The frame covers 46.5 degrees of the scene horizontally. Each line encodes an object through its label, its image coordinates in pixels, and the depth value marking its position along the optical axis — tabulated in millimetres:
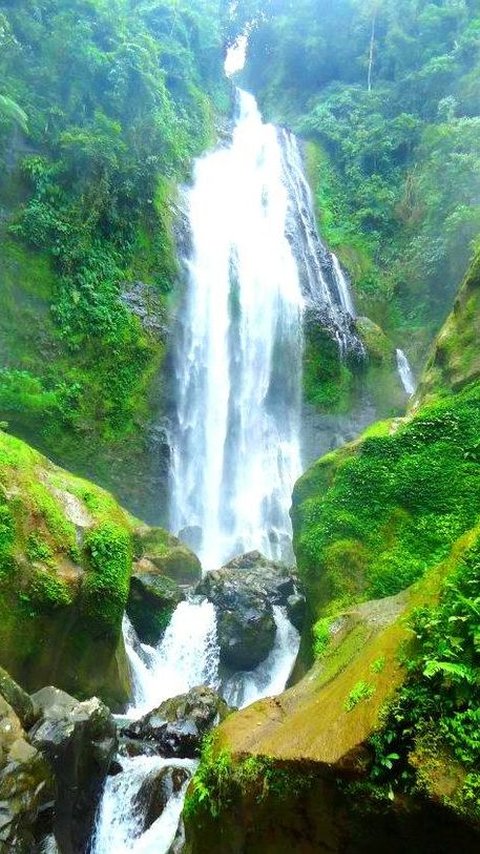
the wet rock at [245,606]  10797
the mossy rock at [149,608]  10953
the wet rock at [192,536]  16484
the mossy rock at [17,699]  5980
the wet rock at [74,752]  5793
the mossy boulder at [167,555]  12797
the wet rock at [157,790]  6172
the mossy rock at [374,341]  22047
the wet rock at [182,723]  7191
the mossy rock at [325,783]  3010
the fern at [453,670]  3062
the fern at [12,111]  15281
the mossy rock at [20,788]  4980
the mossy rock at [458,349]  11008
